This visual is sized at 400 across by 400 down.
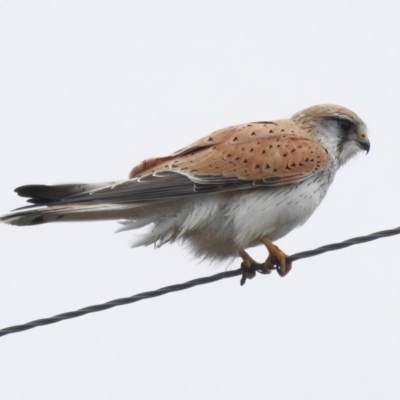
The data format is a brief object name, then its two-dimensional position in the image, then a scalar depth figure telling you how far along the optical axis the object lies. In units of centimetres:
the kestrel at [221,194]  1244
